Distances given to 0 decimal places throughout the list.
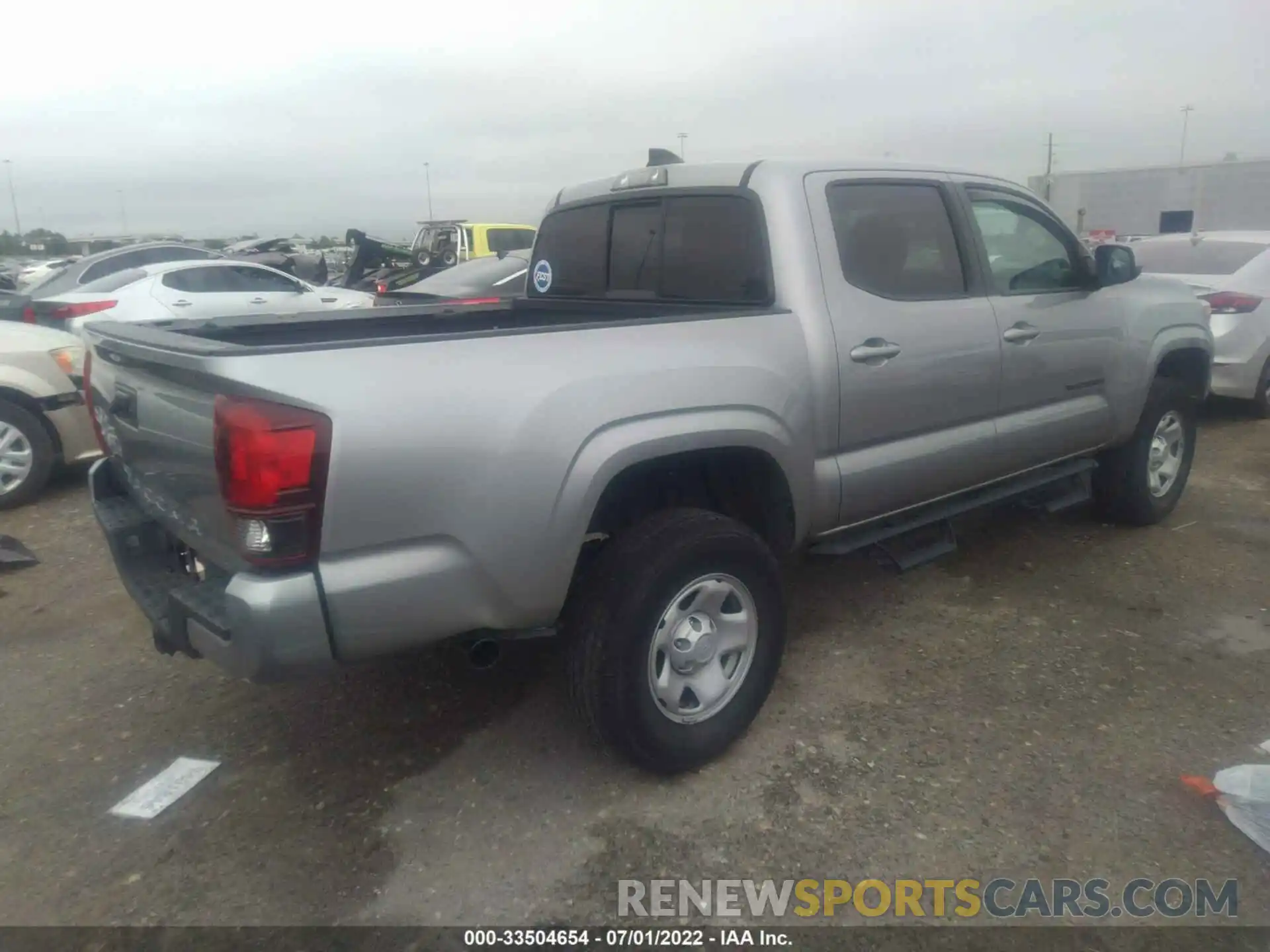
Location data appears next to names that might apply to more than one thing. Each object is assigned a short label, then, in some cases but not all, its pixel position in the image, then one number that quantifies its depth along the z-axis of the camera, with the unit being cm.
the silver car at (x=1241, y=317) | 754
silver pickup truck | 227
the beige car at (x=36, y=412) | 586
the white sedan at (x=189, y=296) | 844
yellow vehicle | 1662
